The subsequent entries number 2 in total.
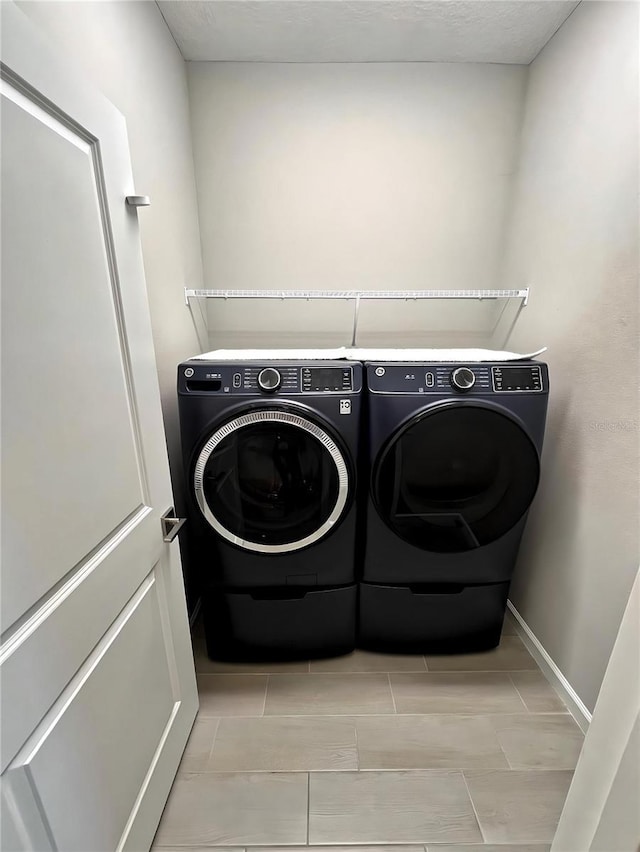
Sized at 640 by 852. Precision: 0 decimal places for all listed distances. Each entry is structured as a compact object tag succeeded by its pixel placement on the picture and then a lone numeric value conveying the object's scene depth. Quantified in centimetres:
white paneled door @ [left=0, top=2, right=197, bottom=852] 57
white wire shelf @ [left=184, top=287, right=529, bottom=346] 165
